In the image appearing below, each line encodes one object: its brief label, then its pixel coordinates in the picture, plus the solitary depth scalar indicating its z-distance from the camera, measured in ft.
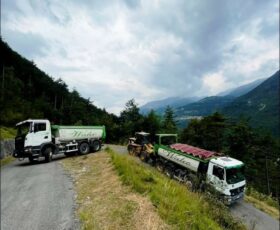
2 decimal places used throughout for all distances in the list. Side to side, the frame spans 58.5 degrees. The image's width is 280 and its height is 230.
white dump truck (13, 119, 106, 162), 64.54
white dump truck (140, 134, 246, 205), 46.80
